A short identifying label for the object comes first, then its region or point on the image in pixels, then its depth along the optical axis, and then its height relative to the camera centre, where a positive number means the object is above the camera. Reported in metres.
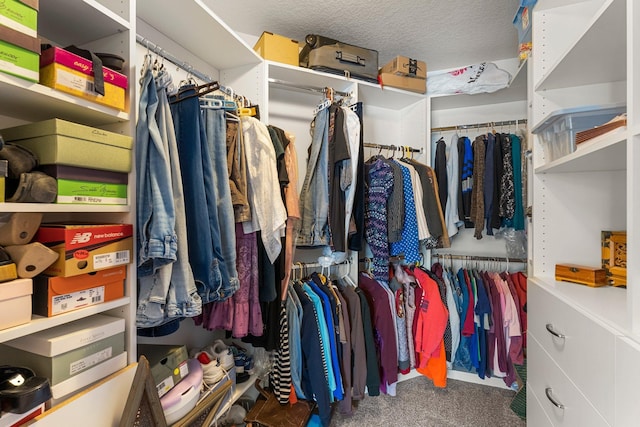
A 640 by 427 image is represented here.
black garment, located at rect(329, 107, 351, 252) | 1.67 +0.14
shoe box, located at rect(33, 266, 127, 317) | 0.73 -0.21
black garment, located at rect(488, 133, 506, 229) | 2.01 +0.27
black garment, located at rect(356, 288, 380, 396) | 1.73 -0.85
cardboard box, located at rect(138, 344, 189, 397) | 1.03 -0.58
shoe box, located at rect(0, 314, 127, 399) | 0.72 -0.38
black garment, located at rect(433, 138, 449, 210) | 2.22 +0.33
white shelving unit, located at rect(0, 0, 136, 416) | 0.77 +0.31
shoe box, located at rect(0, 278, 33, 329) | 0.63 -0.20
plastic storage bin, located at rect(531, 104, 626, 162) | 0.95 +0.34
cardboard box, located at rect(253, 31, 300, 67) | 1.71 +1.02
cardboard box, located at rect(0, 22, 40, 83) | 0.62 +0.37
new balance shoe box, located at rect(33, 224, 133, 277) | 0.74 -0.09
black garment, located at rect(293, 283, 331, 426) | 1.55 -0.84
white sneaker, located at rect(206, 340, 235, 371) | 1.41 -0.72
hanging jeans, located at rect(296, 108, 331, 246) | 1.70 +0.12
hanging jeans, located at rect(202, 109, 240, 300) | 1.11 +0.05
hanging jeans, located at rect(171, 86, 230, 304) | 1.00 +0.06
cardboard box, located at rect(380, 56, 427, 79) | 2.05 +1.09
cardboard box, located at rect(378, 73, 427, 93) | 2.07 +0.98
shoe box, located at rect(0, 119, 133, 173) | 0.72 +0.19
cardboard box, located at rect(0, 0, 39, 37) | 0.63 +0.45
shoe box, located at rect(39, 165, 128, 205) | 0.75 +0.08
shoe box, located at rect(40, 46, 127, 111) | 0.73 +0.37
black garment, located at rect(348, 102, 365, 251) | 1.75 +0.08
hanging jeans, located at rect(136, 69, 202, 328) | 0.85 -0.02
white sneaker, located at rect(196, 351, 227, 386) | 1.26 -0.71
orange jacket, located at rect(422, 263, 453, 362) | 2.04 -0.79
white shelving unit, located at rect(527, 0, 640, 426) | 0.64 -0.01
